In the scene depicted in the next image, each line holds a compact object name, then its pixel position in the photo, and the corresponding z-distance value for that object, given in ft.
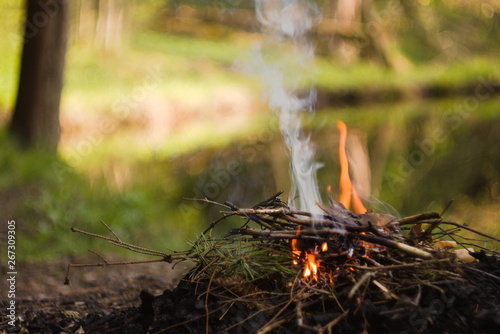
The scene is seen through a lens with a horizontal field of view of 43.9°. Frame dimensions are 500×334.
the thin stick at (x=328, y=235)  8.86
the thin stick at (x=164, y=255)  9.06
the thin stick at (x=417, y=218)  9.48
